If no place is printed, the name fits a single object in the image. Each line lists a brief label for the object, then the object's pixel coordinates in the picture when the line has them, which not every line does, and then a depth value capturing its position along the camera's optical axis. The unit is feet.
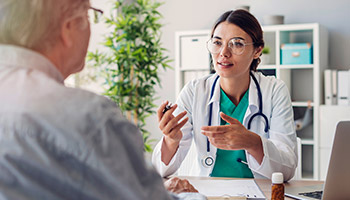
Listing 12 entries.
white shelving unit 12.69
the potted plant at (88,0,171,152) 12.94
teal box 12.75
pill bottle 4.13
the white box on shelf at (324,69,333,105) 12.75
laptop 4.03
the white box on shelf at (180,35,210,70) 13.79
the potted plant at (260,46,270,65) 13.10
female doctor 5.92
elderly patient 1.97
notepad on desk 4.61
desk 5.11
